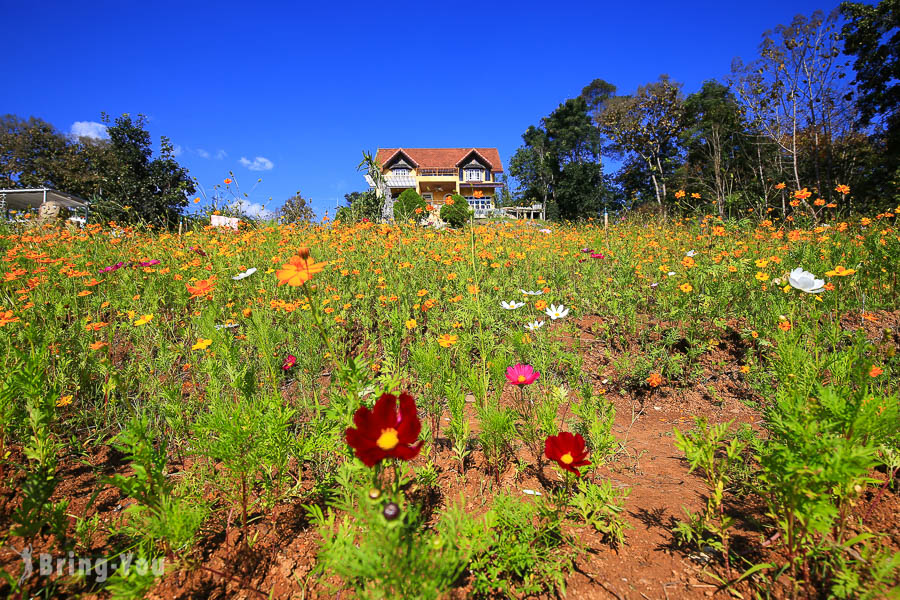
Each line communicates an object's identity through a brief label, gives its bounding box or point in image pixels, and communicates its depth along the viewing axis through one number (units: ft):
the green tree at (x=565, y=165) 87.45
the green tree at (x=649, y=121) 81.61
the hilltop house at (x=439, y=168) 111.75
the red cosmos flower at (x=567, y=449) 3.89
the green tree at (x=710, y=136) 63.57
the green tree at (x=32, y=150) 93.09
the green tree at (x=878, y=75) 45.01
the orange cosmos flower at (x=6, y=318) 6.71
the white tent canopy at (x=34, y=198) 46.12
